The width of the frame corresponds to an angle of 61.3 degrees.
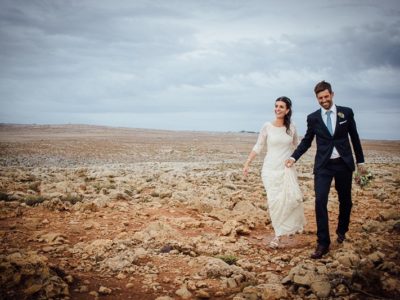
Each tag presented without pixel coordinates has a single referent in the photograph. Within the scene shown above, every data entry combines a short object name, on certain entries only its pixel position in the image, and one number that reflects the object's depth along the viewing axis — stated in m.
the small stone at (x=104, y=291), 4.28
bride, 6.12
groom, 5.24
